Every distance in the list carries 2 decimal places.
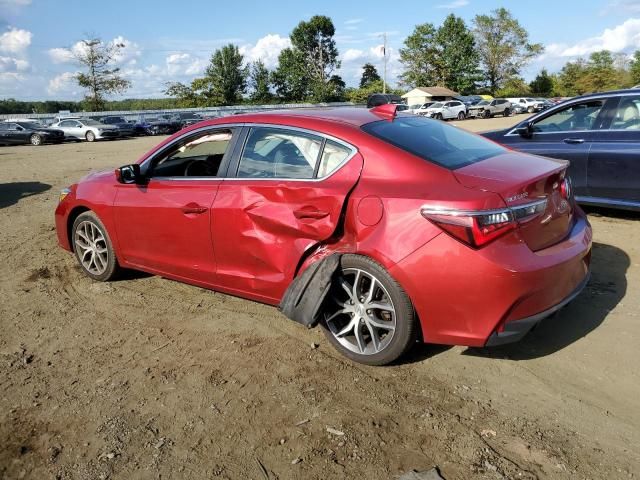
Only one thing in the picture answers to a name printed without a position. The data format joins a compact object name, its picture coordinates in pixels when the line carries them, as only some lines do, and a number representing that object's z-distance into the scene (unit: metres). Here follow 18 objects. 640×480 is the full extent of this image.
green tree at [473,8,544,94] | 89.19
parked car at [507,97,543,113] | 54.75
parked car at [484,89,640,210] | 6.07
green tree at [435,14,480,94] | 87.44
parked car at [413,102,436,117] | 44.49
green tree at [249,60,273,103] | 79.94
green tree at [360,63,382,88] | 114.94
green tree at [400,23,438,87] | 89.19
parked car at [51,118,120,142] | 32.41
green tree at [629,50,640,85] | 77.19
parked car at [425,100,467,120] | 44.03
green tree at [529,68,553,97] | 85.88
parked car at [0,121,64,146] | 30.77
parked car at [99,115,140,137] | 34.00
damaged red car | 3.00
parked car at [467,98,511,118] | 48.28
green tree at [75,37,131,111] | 57.34
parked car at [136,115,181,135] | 37.56
